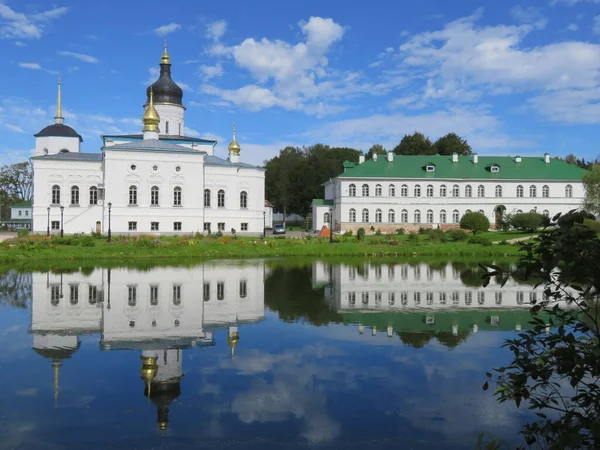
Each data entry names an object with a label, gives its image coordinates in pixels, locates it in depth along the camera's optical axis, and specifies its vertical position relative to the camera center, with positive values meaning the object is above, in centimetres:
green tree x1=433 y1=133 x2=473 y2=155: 6244 +1059
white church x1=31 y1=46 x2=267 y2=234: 3841 +331
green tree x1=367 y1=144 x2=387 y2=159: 7193 +1165
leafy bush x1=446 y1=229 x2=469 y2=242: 3531 -29
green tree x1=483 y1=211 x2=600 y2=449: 313 -46
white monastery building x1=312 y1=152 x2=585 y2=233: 4828 +377
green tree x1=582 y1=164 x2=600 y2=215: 3850 +341
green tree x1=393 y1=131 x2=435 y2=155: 6350 +1072
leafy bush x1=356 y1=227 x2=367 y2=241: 3538 -20
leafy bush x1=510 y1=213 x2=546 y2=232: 3953 +88
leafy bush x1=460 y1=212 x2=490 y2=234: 4064 +77
